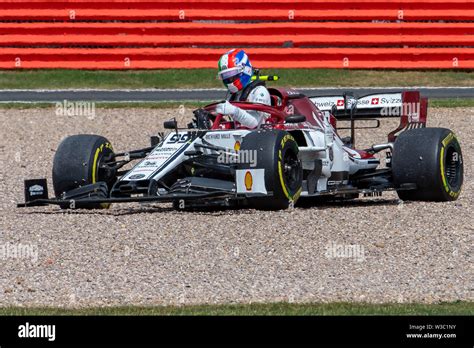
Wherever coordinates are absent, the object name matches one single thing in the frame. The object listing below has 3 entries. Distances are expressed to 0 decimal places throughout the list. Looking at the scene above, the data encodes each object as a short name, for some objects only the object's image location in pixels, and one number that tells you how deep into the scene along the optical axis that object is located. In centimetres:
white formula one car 1228
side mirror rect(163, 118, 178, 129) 1300
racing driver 1337
